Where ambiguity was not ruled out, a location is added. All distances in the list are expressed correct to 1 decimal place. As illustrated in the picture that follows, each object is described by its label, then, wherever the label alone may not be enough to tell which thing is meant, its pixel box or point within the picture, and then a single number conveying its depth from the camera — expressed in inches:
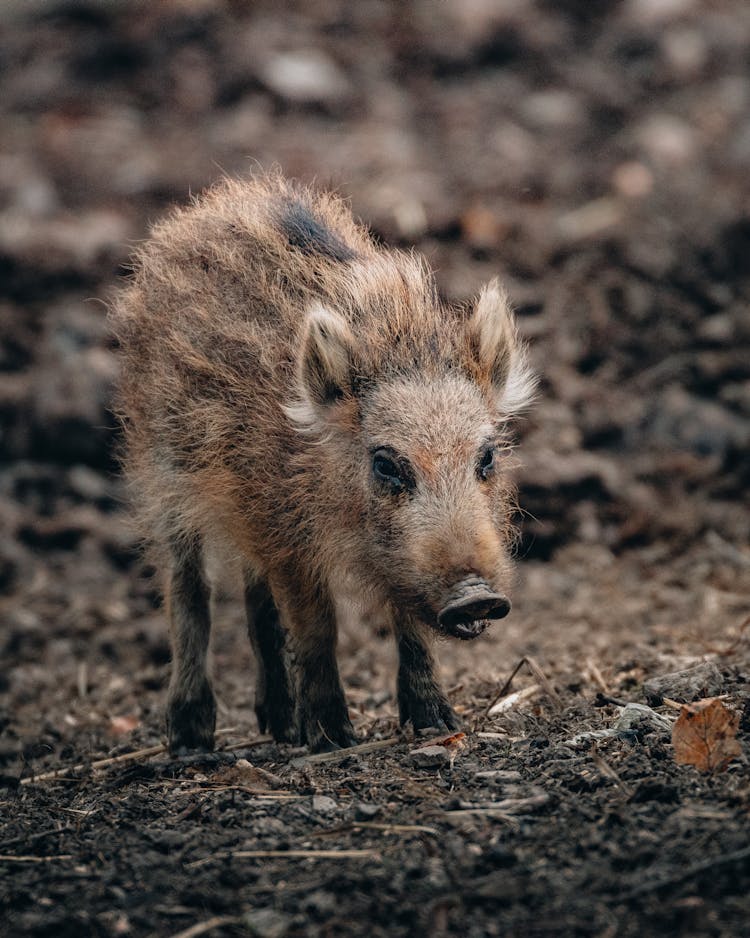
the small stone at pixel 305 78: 840.3
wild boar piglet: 366.0
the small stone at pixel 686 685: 368.2
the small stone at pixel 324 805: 315.0
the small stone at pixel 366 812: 305.7
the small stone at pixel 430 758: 340.5
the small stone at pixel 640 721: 342.3
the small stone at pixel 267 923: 251.4
